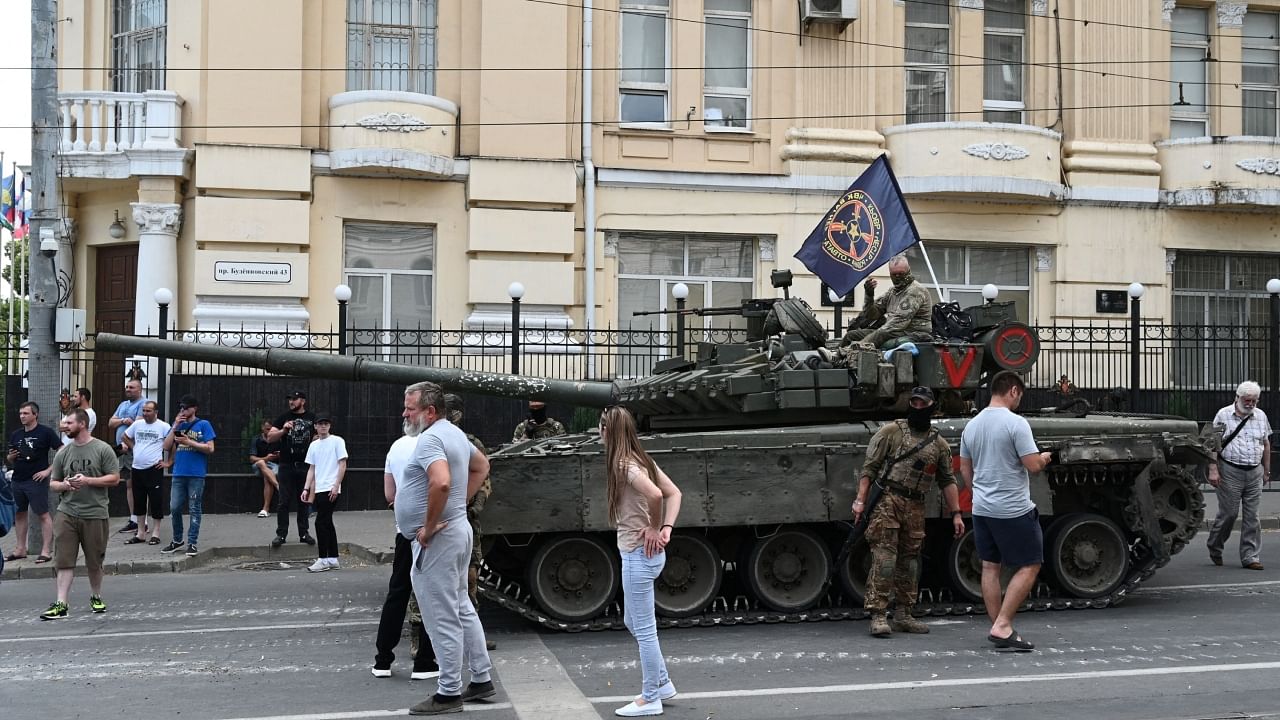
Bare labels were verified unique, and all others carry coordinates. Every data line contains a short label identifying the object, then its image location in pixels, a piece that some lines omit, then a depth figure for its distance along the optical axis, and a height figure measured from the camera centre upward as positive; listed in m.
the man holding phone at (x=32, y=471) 13.61 -1.00
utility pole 14.34 +1.77
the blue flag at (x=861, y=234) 14.38 +1.51
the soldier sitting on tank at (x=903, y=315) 10.85 +0.48
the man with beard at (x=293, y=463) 14.30 -0.95
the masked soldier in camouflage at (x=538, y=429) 13.23 -0.54
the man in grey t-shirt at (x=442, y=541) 7.14 -0.88
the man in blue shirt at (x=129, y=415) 15.70 -0.52
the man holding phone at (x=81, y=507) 10.54 -1.06
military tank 9.89 -0.84
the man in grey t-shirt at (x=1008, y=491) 8.66 -0.73
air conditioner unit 19.67 +5.22
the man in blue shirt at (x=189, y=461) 14.30 -0.94
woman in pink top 7.07 -0.80
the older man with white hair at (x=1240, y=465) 12.95 -0.82
